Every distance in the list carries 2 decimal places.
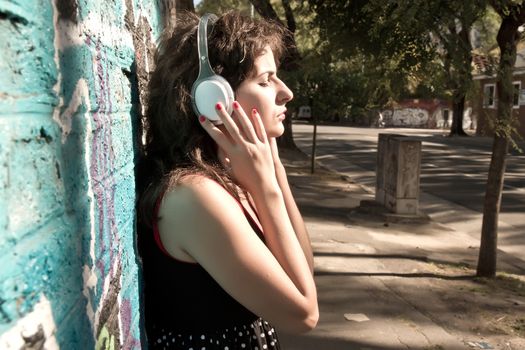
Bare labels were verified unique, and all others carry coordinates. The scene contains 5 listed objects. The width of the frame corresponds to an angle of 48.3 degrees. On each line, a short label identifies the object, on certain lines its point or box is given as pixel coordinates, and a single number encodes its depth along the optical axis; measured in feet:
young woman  4.26
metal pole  52.33
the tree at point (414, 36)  15.31
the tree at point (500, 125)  17.58
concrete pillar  31.30
